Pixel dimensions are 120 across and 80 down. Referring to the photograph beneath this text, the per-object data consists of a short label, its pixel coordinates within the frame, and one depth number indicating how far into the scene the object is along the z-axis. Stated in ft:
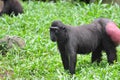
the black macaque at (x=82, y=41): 58.85
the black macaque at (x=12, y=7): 100.27
